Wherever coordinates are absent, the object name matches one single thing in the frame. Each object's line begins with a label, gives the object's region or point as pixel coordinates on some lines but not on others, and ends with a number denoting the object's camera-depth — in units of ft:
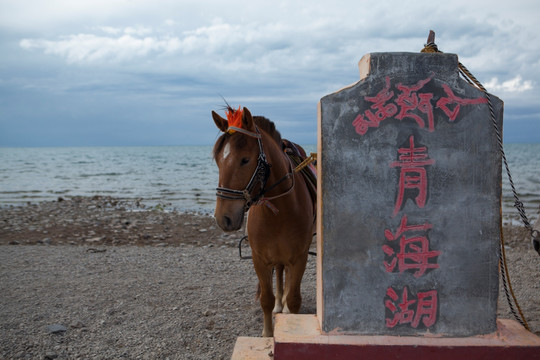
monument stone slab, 8.32
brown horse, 10.39
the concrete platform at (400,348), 8.25
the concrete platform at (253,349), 9.15
